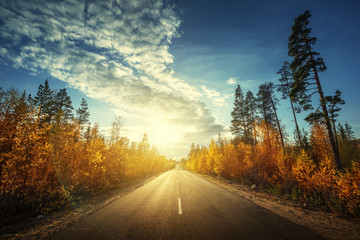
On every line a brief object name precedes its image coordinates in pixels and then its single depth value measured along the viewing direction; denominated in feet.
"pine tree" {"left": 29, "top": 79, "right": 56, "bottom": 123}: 79.16
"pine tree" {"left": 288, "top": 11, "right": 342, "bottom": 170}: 43.04
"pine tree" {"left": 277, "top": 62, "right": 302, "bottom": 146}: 75.14
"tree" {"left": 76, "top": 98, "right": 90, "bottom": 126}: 115.37
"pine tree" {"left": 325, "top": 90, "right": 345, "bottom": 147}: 39.06
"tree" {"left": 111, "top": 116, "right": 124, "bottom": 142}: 64.14
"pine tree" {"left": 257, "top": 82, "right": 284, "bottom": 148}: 81.35
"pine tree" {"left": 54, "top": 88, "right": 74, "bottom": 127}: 90.95
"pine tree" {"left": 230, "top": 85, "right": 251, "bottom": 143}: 88.07
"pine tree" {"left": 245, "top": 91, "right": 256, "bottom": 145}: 86.46
